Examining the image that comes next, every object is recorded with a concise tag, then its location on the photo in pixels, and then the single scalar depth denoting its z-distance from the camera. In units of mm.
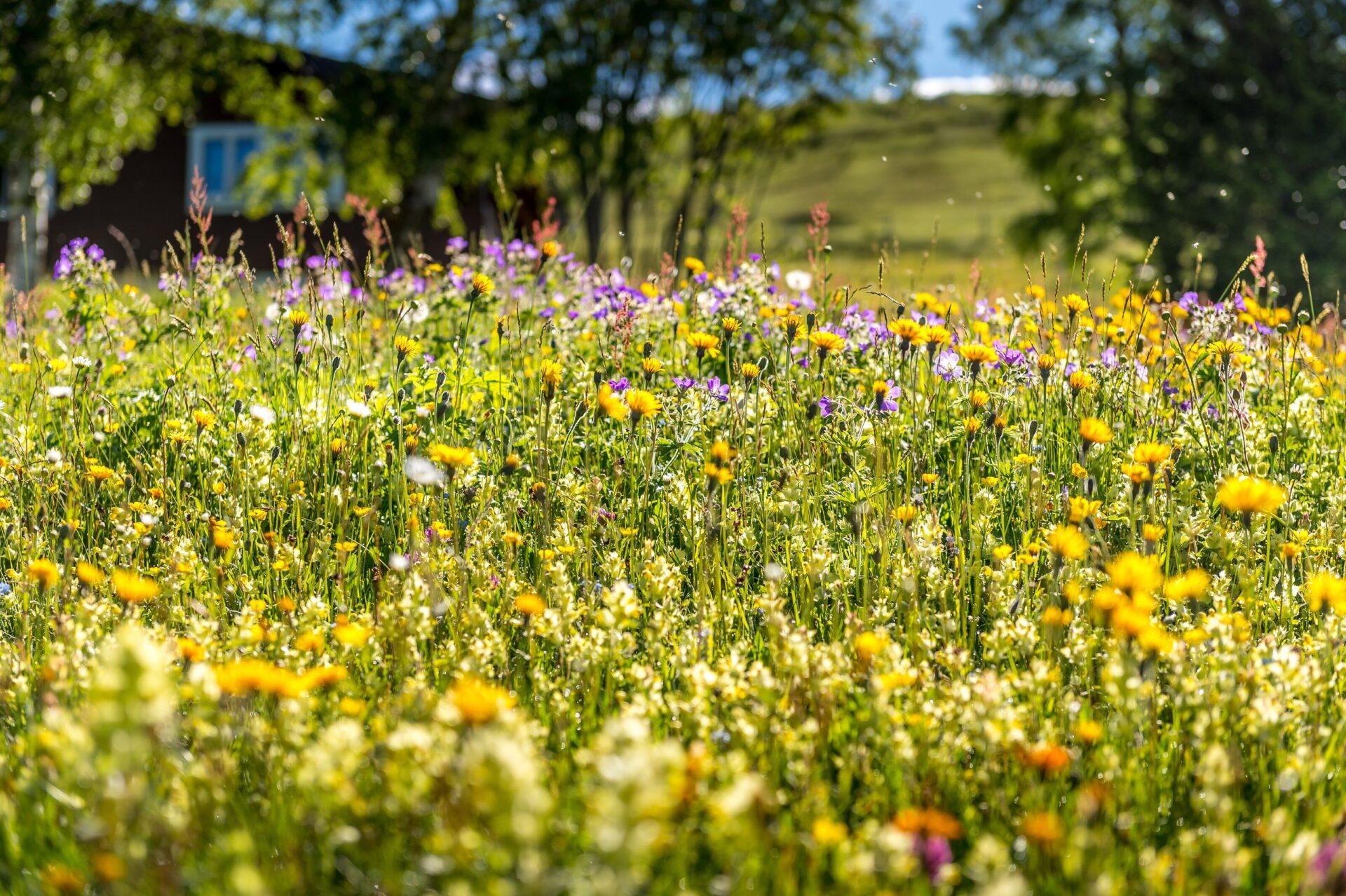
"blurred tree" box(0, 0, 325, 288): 15375
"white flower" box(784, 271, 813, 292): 5191
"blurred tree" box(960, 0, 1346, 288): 16766
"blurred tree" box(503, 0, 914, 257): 16453
